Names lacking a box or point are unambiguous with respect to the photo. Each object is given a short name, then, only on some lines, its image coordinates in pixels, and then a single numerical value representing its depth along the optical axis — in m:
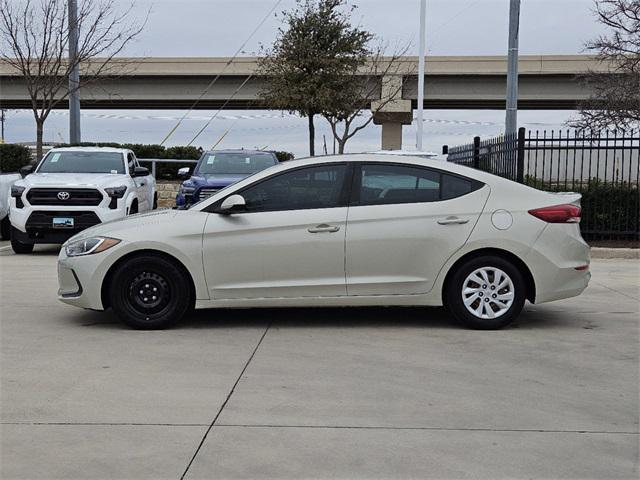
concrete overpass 48.00
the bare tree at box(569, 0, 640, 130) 24.28
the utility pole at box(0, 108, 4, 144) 61.47
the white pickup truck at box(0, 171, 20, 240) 14.79
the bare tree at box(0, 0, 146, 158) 24.42
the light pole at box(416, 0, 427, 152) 25.66
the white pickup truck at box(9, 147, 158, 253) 13.18
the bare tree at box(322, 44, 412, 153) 39.81
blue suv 16.08
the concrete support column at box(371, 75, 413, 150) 45.56
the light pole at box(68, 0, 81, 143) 23.38
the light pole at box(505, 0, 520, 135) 19.03
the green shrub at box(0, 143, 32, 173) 25.58
